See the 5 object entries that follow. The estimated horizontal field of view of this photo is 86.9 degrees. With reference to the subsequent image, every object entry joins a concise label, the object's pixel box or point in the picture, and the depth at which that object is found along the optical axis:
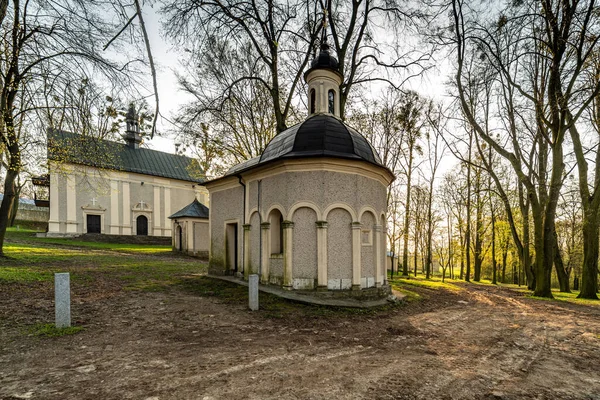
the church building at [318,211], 9.80
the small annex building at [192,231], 25.50
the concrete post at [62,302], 6.09
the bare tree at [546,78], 11.45
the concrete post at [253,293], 8.28
